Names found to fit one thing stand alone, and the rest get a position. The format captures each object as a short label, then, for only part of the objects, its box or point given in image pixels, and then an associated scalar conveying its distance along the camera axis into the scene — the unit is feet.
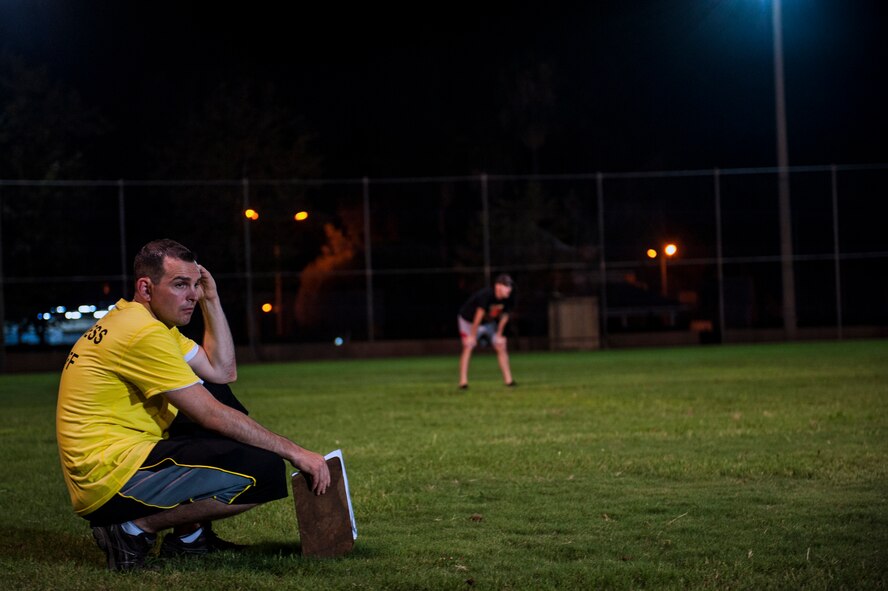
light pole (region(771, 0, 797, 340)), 100.68
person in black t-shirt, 56.44
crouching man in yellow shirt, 17.21
